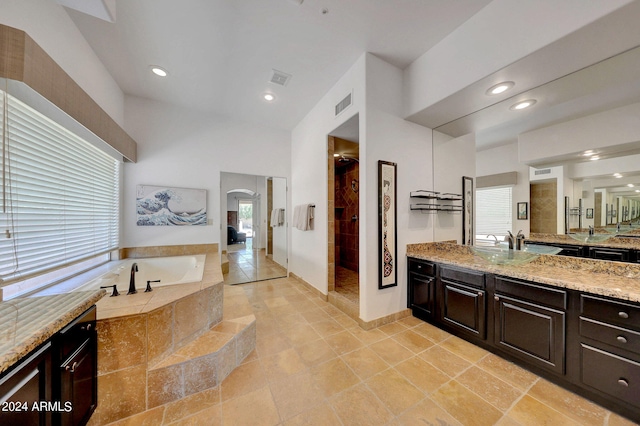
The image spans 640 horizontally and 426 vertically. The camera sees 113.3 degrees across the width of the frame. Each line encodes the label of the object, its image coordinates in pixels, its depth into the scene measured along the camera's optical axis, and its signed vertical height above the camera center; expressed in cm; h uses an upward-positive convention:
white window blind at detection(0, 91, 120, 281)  144 +14
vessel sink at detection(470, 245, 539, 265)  201 -45
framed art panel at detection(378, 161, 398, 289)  240 -15
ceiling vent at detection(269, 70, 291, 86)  268 +176
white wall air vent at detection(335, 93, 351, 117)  262 +138
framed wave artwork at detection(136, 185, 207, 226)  321 +9
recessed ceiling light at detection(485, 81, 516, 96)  191 +116
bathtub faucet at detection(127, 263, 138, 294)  176 -63
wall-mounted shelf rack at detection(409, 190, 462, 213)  266 +11
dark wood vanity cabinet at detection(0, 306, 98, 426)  77 -75
